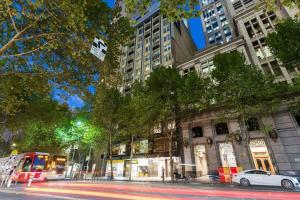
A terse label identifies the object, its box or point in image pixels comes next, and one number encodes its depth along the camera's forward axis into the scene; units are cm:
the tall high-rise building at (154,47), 4194
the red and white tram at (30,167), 1816
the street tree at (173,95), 2155
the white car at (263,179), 1191
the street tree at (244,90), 1789
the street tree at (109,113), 2710
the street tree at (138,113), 2188
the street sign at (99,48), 697
